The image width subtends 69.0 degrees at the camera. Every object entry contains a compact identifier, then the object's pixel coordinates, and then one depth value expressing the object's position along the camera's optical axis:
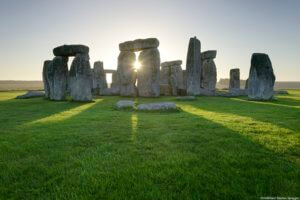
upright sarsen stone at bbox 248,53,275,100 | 12.80
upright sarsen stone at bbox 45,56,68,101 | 12.88
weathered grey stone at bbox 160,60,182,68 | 19.35
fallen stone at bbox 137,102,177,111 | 7.93
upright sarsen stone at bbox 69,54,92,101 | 12.09
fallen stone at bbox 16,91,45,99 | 15.15
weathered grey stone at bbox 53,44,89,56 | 12.29
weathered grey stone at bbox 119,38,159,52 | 15.01
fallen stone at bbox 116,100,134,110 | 8.60
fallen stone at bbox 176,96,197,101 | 13.21
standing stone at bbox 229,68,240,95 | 22.73
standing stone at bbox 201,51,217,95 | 19.31
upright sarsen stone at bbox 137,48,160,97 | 15.14
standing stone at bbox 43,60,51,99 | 13.90
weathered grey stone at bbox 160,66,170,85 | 20.44
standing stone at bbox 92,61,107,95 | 22.45
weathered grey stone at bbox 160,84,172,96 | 17.78
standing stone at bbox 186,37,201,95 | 15.73
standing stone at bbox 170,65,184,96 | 17.83
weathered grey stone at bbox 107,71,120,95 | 18.16
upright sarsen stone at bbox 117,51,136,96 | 16.36
